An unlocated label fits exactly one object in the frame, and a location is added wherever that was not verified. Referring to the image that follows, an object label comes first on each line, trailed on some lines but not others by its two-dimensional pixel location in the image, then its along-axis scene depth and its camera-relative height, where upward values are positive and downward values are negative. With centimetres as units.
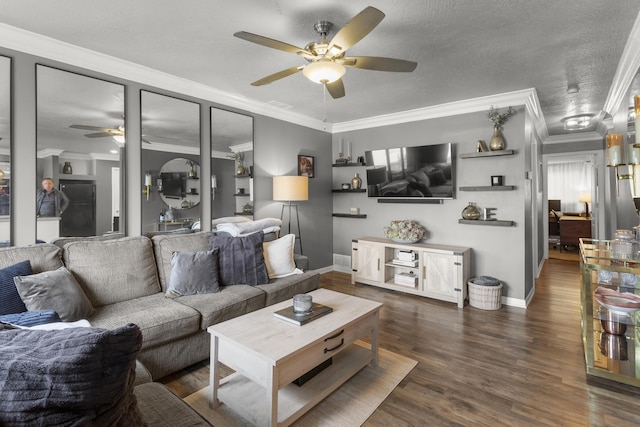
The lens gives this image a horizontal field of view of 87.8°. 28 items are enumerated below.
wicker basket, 366 -93
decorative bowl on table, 232 -64
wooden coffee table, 168 -78
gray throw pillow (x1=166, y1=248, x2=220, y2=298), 268 -48
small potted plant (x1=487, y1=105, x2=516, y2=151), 380 +104
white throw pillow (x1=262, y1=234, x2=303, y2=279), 331 -42
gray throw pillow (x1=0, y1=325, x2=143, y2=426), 67 -33
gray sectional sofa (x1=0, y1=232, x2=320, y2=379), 216 -62
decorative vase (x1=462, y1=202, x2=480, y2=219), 404 +1
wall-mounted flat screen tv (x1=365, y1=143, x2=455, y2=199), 427 +57
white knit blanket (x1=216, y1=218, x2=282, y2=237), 348 -12
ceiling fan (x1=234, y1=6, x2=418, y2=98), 190 +104
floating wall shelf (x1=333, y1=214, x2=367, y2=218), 519 -2
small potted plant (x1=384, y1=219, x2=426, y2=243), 437 -24
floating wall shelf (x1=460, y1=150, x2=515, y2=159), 374 +69
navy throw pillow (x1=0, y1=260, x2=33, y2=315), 189 -43
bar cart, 220 -76
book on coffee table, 203 -63
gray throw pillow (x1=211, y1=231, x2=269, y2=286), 297 -40
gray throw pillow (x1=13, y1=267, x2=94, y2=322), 195 -46
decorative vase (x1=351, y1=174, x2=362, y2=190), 516 +49
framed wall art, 488 +74
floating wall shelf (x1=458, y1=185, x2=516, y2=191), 377 +29
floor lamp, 409 +34
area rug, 186 -114
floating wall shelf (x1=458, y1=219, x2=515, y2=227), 381 -11
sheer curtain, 849 +77
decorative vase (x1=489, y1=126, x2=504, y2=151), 381 +82
